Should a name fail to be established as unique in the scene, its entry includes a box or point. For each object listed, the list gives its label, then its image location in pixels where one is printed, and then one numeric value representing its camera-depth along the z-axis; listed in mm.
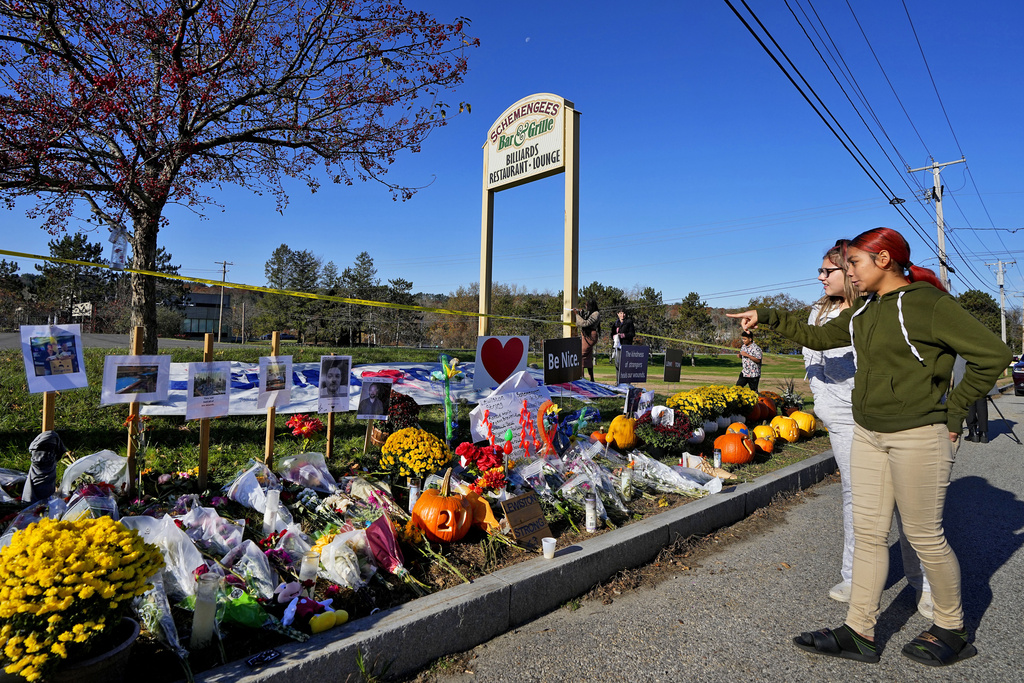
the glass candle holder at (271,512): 3186
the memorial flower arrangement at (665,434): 6047
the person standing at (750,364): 9062
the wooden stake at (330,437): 4512
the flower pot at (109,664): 1822
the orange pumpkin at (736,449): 6262
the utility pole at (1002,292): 45656
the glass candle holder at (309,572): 2779
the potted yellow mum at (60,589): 1740
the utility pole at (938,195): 29266
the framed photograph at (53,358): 3164
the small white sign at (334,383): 4359
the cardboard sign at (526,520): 3547
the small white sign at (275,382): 4004
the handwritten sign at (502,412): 4684
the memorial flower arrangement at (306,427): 4691
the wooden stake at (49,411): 3266
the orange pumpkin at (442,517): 3486
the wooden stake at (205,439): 3619
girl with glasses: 3201
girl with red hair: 2494
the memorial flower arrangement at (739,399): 7762
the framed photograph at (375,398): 4602
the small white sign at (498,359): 5590
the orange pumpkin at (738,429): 6855
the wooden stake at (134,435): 3432
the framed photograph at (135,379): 3359
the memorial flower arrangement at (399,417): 5039
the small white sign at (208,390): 3609
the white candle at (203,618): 2275
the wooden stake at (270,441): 4043
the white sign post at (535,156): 9164
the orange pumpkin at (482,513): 3735
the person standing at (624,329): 11883
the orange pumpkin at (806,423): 8031
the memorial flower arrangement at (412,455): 4172
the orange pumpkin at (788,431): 7680
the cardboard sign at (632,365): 7410
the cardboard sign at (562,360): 5957
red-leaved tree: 5316
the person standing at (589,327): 9359
